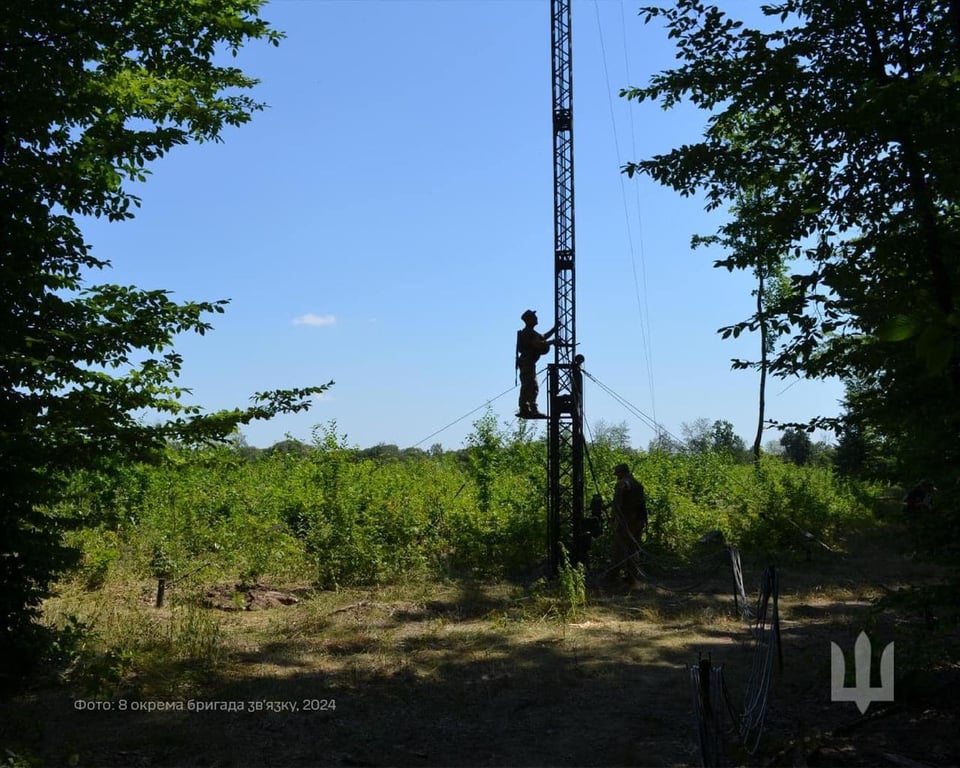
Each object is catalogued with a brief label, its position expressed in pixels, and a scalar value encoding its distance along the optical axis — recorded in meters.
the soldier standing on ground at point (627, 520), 14.91
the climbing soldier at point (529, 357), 15.16
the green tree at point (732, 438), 47.58
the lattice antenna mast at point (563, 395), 15.05
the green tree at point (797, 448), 46.62
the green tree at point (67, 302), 6.84
